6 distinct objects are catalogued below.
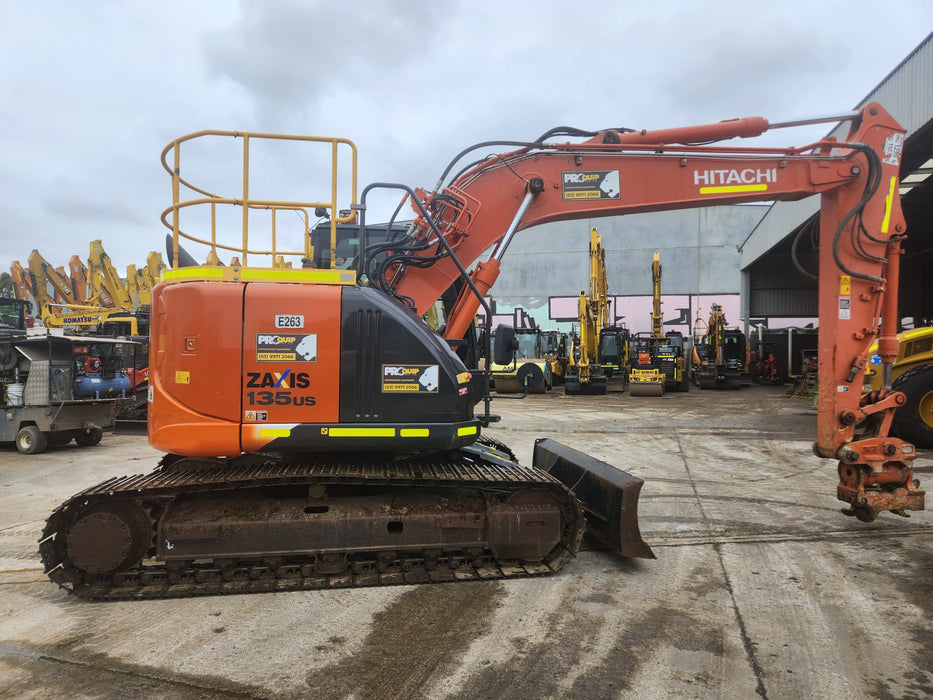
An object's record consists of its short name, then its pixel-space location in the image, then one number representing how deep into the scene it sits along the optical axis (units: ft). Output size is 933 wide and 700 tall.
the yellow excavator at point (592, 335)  73.00
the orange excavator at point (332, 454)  13.44
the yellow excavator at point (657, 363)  72.08
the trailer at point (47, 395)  32.73
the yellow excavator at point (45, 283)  66.95
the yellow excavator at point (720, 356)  89.15
